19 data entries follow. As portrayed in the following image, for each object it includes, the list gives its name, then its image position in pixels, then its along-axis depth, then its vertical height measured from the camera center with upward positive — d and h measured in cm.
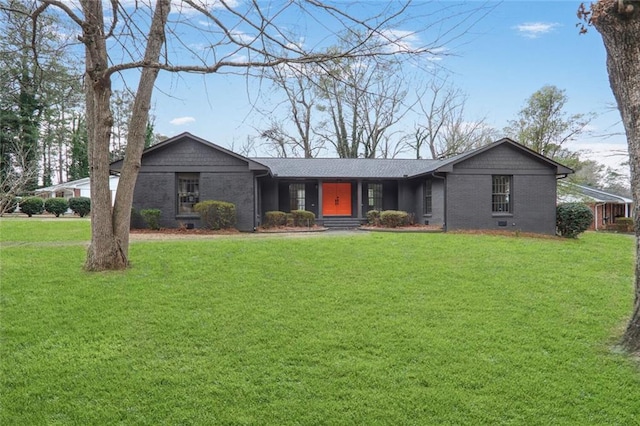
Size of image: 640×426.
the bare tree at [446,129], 3462 +768
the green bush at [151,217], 1457 -14
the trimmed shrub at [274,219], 1705 -28
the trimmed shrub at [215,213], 1448 +0
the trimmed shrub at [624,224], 2455 -86
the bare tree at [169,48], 433 +211
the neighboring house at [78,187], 2941 +206
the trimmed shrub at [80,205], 2302 +53
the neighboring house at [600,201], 2444 +66
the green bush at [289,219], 1731 -29
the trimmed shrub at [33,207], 2184 +41
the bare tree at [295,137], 3189 +667
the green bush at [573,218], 1463 -27
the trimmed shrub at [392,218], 1717 -27
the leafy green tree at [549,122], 2770 +652
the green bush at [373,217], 1784 -23
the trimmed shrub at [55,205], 2327 +55
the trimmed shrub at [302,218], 1733 -24
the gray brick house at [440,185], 1522 +113
